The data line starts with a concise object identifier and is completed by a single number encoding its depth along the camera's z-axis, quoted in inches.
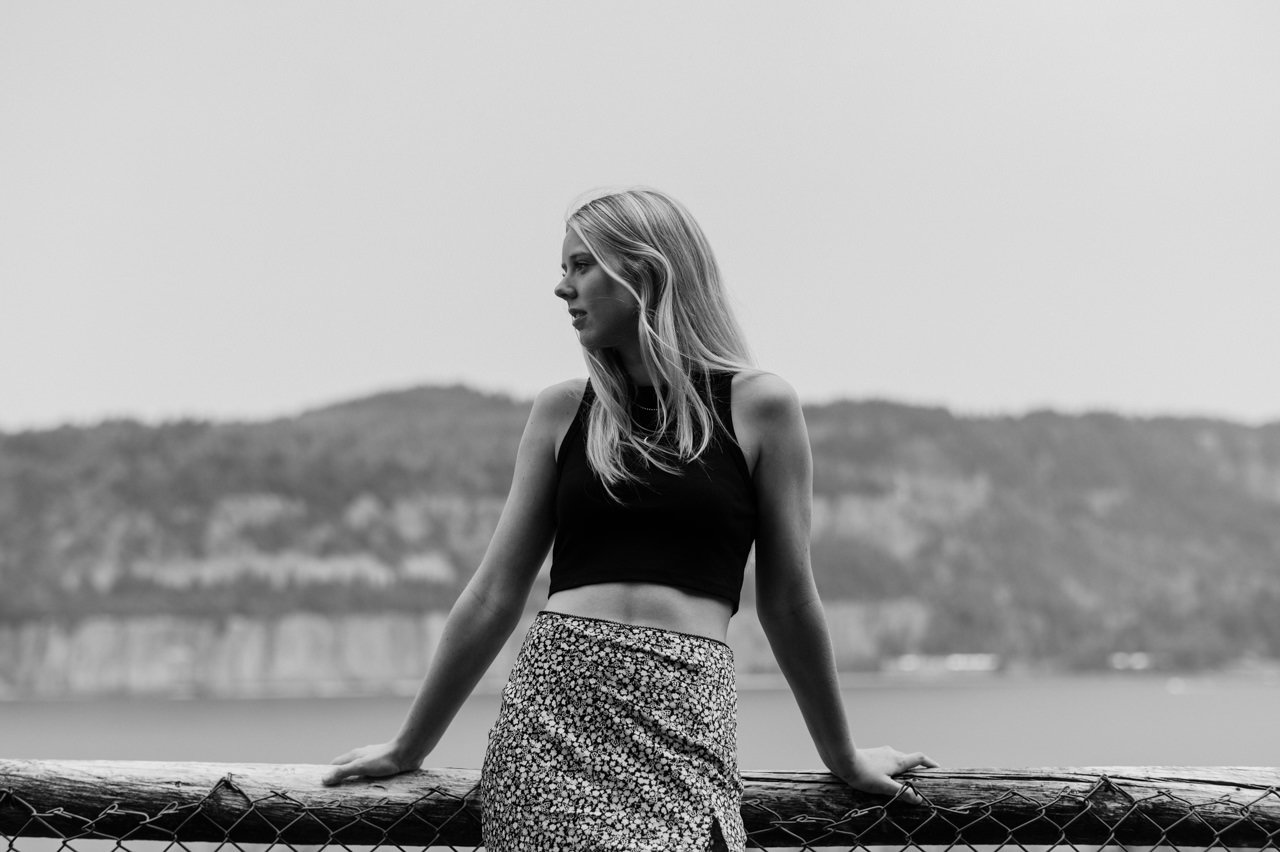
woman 89.3
